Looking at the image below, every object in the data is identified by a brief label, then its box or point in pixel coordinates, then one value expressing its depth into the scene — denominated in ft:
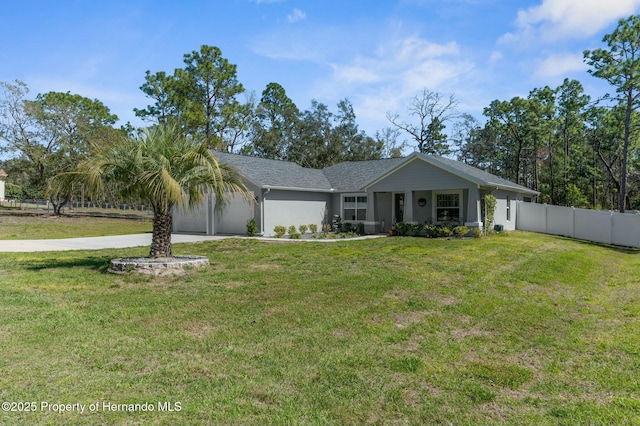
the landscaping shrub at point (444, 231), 59.73
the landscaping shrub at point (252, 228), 64.85
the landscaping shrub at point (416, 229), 62.69
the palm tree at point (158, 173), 31.35
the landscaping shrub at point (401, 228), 64.08
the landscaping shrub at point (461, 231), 58.49
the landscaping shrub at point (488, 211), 61.02
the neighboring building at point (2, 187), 204.13
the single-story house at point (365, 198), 62.54
